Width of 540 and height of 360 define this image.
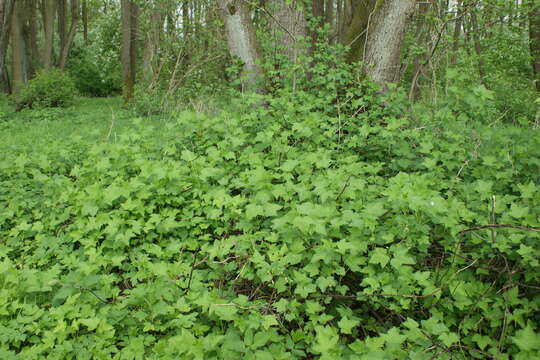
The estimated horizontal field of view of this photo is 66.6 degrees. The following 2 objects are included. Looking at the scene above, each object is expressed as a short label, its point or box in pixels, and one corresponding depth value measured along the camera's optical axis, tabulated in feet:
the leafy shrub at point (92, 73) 77.30
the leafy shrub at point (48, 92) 41.24
